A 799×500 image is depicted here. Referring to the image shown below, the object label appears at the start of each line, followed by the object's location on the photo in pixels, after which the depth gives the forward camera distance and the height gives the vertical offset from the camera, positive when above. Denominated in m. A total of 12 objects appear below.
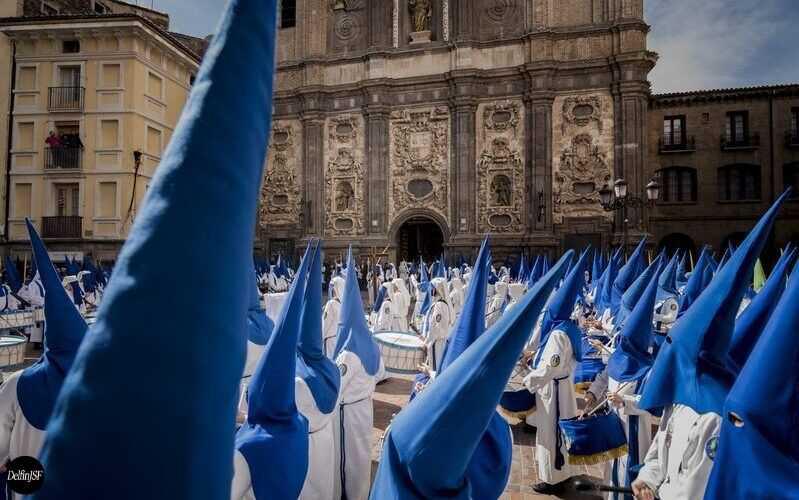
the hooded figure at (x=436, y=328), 6.94 -0.98
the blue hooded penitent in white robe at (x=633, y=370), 4.08 -0.93
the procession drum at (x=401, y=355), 6.21 -1.21
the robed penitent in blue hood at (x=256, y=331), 5.62 -0.82
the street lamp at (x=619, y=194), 12.16 +1.69
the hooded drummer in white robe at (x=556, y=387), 4.96 -1.31
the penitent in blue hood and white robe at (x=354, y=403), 4.28 -1.25
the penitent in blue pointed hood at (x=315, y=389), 3.13 -0.82
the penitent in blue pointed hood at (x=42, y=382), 2.77 -0.70
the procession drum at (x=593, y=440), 3.77 -1.37
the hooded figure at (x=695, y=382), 2.60 -0.68
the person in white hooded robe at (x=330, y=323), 6.41 -0.86
